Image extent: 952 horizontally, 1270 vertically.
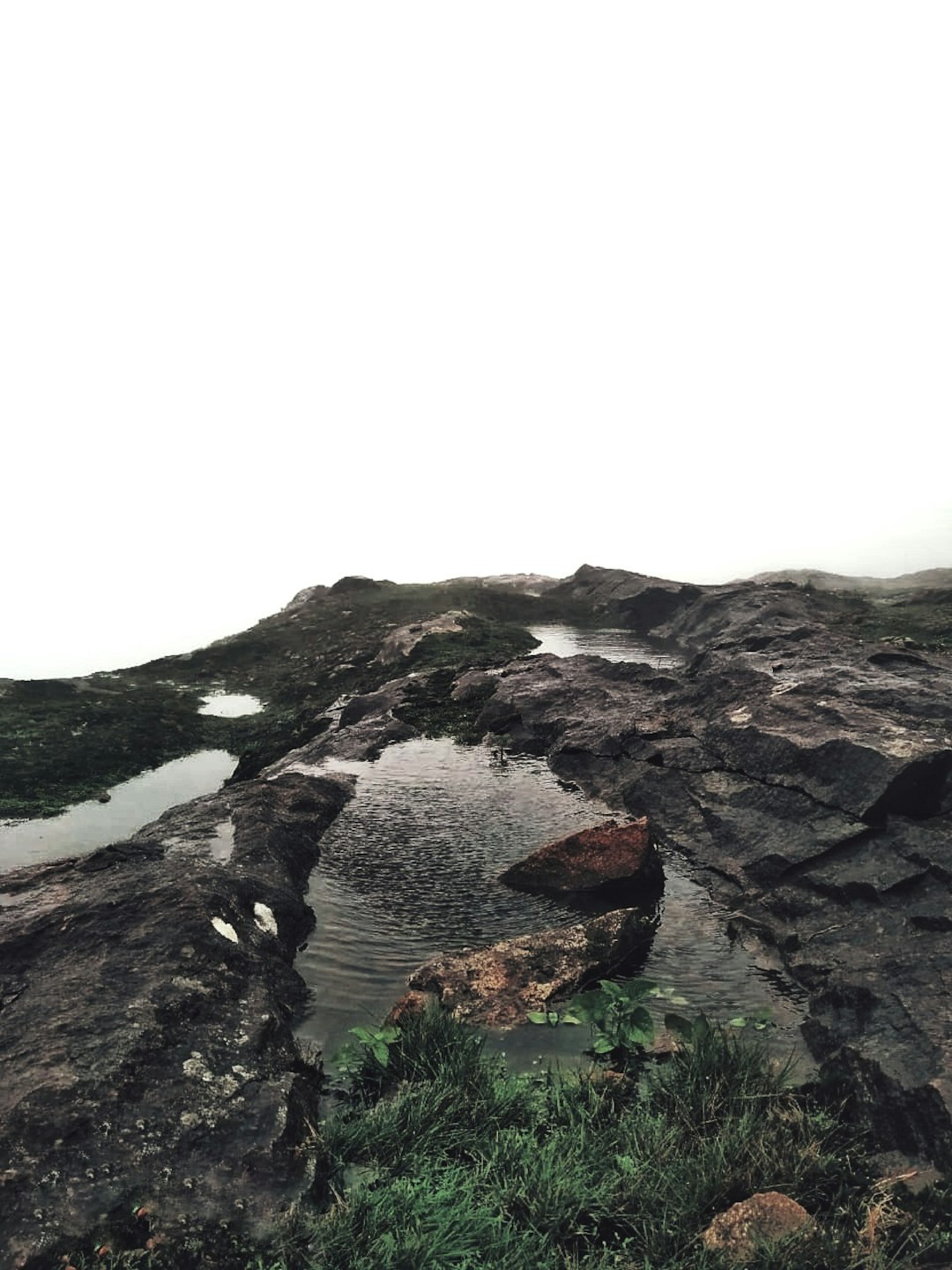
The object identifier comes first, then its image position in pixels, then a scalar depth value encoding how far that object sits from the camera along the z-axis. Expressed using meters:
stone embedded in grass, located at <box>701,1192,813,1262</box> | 6.56
